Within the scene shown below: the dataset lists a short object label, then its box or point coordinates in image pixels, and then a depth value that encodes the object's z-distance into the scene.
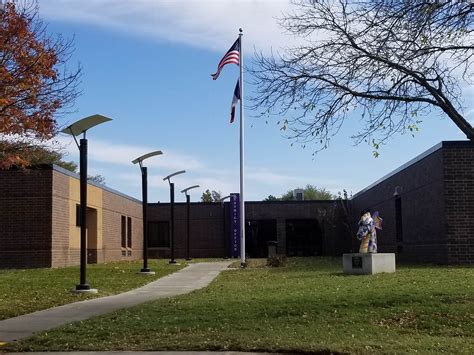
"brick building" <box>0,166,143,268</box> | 26.41
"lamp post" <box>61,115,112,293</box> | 16.50
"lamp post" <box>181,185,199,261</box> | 38.24
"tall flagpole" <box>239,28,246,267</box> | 27.89
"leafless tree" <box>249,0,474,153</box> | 11.12
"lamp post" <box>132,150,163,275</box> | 24.61
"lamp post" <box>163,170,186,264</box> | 33.25
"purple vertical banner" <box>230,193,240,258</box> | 45.09
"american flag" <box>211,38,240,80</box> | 28.47
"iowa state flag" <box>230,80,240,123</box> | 28.84
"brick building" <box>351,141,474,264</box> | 22.58
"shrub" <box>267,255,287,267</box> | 27.11
